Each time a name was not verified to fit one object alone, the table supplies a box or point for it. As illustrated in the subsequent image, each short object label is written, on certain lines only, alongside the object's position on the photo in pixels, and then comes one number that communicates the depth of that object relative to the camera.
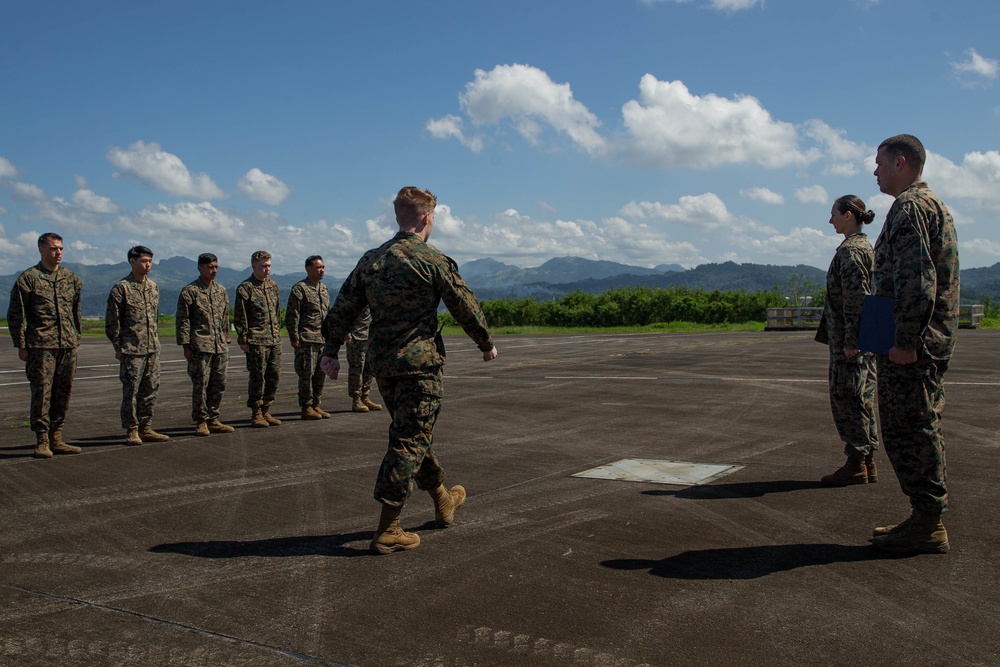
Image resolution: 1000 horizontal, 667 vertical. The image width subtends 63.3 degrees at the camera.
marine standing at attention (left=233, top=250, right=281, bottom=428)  10.29
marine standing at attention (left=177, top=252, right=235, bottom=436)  9.72
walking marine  4.81
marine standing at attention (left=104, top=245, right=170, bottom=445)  8.93
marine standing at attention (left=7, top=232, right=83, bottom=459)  8.20
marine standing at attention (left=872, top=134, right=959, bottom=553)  4.44
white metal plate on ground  6.67
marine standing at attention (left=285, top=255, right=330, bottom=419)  10.74
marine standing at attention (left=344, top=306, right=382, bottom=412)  11.45
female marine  6.24
